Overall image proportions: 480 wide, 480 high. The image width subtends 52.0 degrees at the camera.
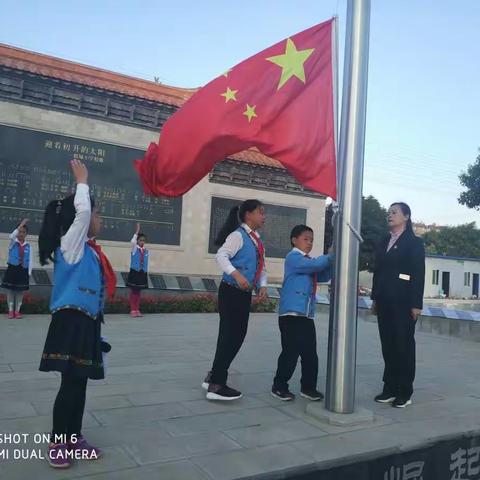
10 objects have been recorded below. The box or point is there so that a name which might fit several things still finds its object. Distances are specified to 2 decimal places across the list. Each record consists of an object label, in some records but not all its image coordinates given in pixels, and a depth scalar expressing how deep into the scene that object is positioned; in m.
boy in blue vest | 3.95
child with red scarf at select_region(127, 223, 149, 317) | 9.55
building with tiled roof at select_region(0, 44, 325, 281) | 10.65
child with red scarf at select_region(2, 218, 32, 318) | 8.37
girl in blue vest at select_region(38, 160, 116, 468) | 2.59
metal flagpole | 3.51
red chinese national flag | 3.53
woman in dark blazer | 4.03
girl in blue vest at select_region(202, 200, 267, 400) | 3.82
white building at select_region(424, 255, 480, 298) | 31.09
